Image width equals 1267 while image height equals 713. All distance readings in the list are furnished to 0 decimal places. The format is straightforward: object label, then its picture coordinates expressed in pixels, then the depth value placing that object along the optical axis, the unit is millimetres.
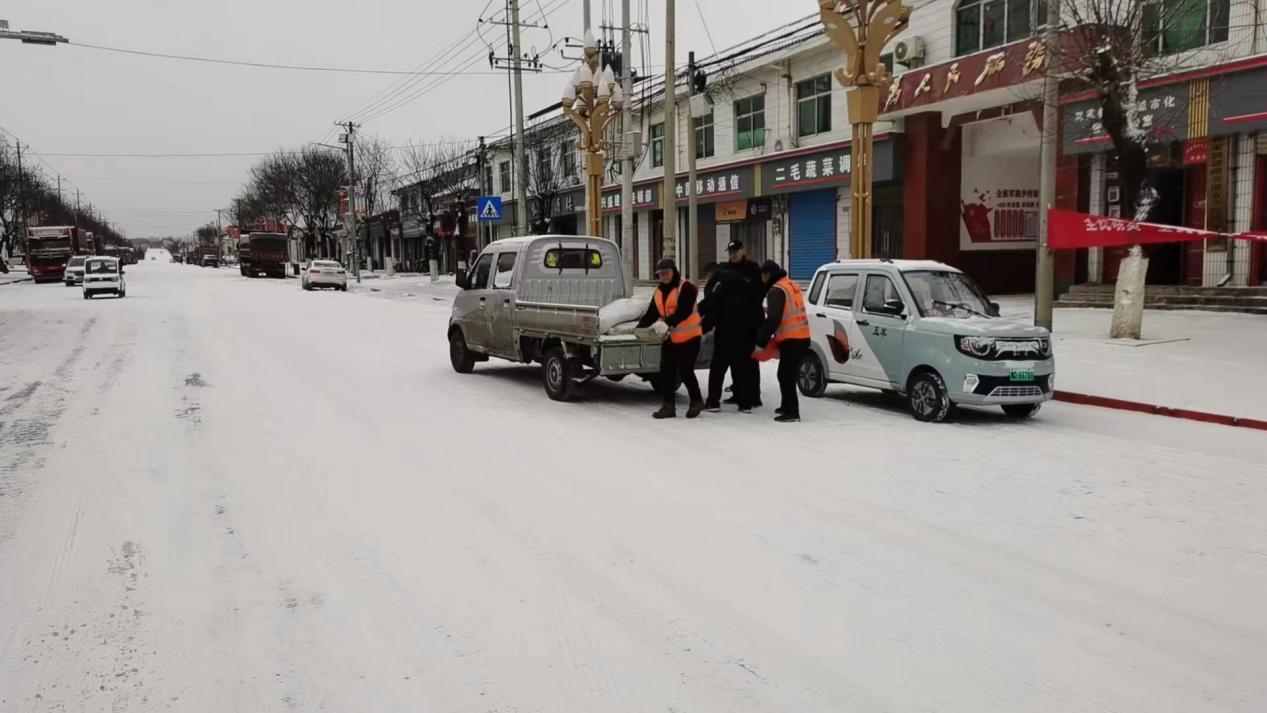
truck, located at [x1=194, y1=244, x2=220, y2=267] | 115769
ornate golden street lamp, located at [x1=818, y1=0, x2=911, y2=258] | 14219
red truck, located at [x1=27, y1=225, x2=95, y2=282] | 50812
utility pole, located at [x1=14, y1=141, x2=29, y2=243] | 70375
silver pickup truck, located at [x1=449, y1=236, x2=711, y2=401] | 10078
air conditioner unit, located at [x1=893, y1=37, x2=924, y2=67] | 23891
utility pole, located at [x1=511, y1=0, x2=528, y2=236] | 28391
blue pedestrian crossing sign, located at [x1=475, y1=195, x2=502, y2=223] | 30172
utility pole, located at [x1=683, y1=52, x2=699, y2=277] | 24156
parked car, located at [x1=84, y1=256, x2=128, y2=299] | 33375
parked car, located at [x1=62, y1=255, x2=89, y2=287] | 45406
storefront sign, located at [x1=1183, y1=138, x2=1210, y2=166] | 18406
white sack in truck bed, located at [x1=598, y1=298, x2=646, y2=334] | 10039
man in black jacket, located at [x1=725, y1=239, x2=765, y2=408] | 9695
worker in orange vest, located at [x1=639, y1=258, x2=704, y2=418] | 9594
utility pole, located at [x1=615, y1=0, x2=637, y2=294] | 21875
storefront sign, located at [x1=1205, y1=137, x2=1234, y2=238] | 18141
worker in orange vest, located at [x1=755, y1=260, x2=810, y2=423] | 9383
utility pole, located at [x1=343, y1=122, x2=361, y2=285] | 53078
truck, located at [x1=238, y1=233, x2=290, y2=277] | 58656
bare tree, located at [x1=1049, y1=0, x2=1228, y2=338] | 13789
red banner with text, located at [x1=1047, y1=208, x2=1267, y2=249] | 13945
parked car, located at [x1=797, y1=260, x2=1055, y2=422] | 9148
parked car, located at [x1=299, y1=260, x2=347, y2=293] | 41188
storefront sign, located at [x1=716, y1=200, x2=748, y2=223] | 32812
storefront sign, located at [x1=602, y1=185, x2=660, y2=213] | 37562
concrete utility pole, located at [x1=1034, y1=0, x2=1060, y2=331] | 13773
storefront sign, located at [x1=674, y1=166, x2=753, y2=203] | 31359
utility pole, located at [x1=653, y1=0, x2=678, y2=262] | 18844
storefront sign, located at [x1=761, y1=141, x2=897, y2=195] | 25156
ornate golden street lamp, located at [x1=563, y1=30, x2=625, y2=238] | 20047
